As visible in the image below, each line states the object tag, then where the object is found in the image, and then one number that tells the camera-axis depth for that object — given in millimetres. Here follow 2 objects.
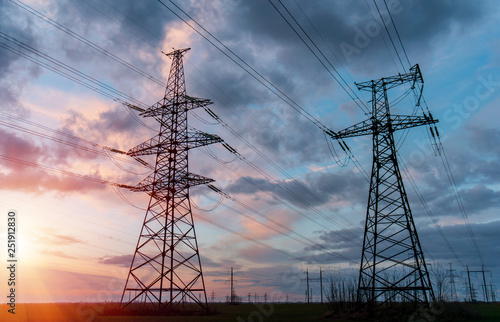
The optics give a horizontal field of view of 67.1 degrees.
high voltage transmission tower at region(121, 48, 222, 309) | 31781
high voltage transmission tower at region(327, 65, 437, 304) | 27219
